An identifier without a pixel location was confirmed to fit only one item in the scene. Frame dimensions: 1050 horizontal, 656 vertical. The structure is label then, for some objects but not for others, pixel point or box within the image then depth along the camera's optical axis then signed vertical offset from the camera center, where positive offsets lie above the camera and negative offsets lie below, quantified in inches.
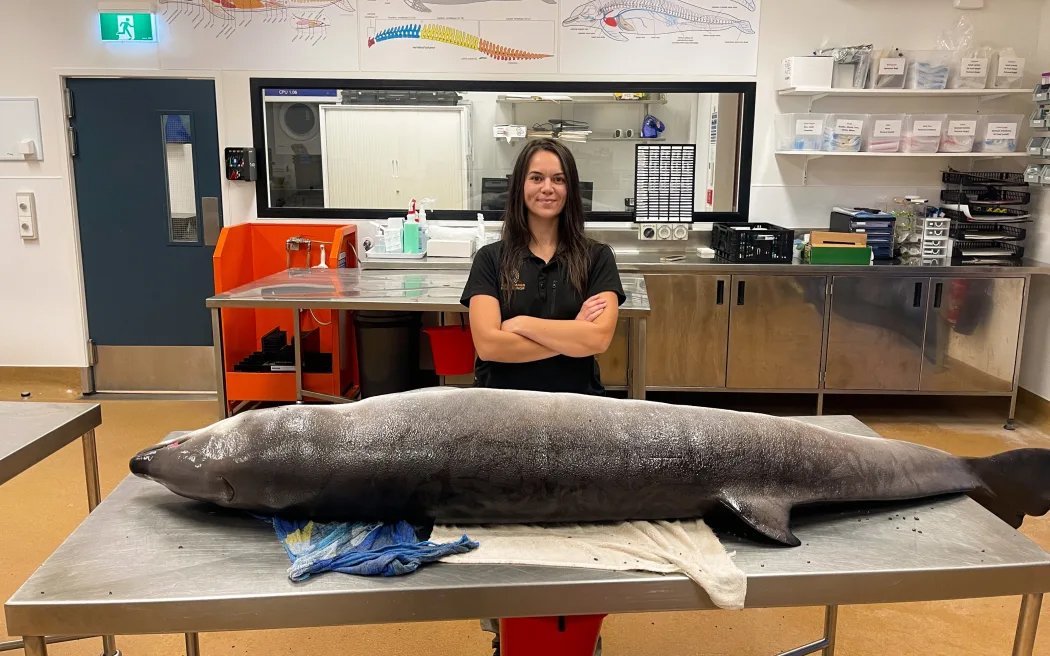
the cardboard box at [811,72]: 178.9 +31.0
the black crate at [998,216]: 180.2 -1.9
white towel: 52.8 -25.0
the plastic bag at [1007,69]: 178.1 +31.9
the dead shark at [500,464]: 57.3 -19.5
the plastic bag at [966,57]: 177.6 +34.7
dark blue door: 190.2 -1.0
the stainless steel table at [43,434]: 71.7 -23.0
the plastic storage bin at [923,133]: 179.6 +17.3
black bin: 178.2 -34.2
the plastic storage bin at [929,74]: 179.2 +30.9
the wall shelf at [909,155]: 180.1 +12.3
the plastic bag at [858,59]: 178.1 +34.0
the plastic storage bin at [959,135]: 178.9 +16.8
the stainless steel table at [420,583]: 50.4 -25.6
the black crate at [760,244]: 177.3 -8.7
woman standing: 84.7 -9.8
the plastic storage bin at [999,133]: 179.3 +17.3
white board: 187.8 +18.2
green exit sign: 185.2 +41.7
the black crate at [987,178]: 181.2 +7.0
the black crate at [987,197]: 181.6 +2.5
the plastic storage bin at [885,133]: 181.0 +17.3
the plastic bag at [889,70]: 178.1 +31.5
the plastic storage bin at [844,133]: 180.7 +17.2
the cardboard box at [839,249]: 175.5 -9.6
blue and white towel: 53.5 -24.8
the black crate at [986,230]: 181.2 -5.3
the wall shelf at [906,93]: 178.5 +26.8
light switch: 192.2 -3.8
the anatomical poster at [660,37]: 185.9 +40.6
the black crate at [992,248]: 180.4 -10.3
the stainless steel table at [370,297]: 137.1 -17.5
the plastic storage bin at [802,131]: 182.5 +17.9
